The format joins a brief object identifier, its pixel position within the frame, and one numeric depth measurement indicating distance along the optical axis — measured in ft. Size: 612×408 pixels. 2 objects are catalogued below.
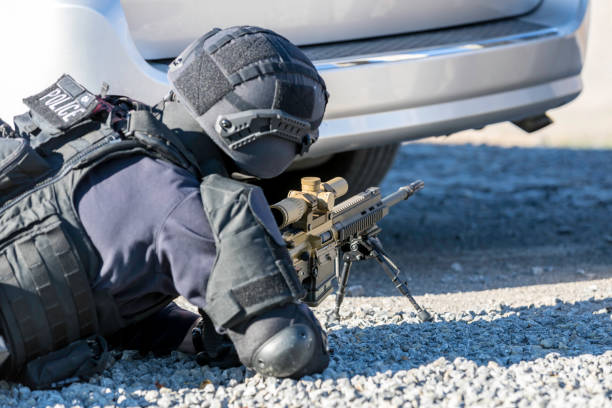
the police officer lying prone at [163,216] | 13.85
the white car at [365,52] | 18.48
